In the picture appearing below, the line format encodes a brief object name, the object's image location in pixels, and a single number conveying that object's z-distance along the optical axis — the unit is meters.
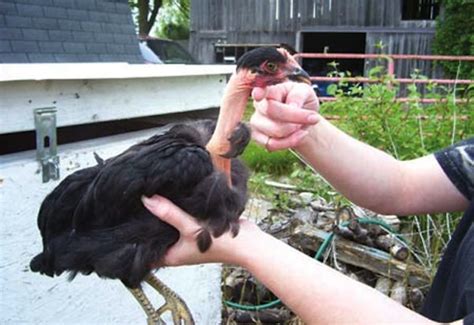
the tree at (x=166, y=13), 22.70
